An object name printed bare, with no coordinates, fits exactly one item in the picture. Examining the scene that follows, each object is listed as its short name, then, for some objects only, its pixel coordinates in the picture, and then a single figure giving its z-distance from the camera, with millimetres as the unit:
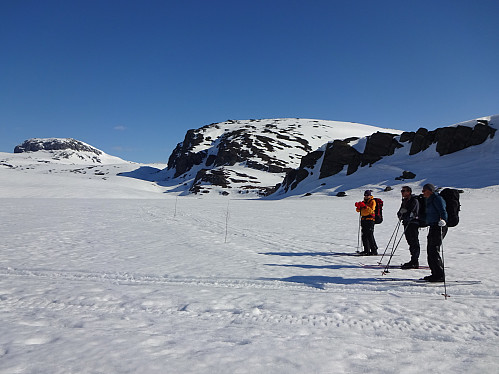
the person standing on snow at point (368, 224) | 9195
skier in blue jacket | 6348
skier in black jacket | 7398
